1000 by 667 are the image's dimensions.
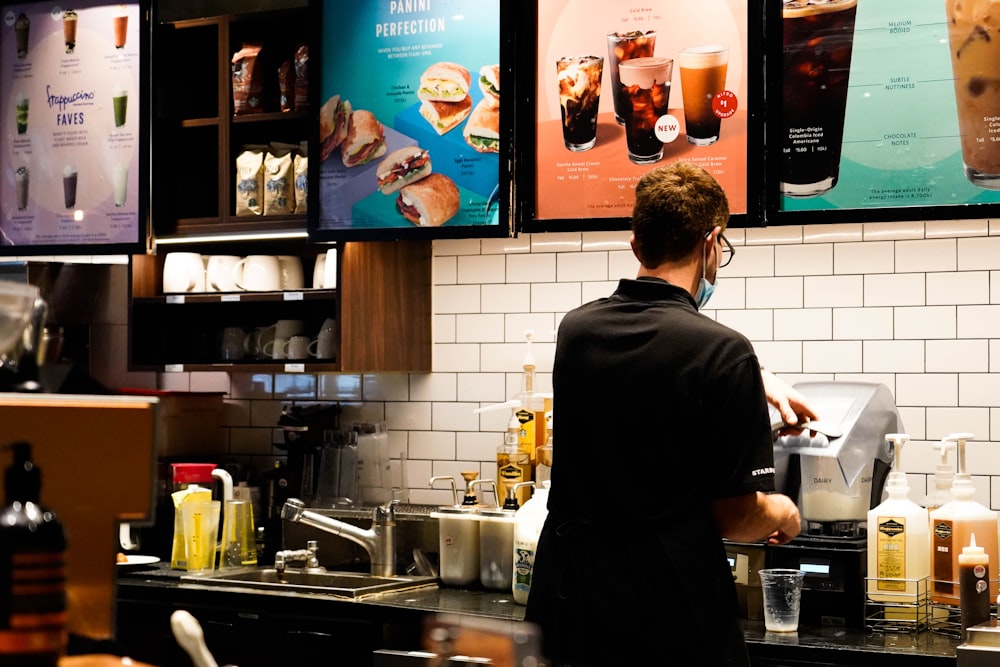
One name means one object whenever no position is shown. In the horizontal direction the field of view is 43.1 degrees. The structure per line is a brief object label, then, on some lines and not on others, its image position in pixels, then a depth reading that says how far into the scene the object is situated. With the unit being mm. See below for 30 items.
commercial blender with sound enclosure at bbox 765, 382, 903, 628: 3166
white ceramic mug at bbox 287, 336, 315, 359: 4488
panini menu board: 4164
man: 2482
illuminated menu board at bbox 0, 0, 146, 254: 4754
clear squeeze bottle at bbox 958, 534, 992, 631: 2932
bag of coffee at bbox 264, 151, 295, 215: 4539
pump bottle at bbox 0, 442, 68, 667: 1137
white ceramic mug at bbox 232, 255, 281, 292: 4531
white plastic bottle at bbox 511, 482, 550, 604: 3604
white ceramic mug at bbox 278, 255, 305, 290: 4594
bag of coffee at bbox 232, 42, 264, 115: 4582
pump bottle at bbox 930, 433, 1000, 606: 3090
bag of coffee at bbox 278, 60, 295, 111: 4594
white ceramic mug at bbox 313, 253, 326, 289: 4450
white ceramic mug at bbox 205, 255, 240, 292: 4586
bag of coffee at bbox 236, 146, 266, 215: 4555
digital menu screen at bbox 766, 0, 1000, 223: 3578
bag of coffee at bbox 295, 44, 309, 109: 4520
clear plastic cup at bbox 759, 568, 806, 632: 3098
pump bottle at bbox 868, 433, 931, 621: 3104
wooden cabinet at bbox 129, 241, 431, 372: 4355
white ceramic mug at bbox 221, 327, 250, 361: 4664
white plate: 4332
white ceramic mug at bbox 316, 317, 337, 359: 4423
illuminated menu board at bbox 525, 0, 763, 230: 3867
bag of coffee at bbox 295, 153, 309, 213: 4520
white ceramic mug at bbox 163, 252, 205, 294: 4641
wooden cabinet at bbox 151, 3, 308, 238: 4590
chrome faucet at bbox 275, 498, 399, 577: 4152
